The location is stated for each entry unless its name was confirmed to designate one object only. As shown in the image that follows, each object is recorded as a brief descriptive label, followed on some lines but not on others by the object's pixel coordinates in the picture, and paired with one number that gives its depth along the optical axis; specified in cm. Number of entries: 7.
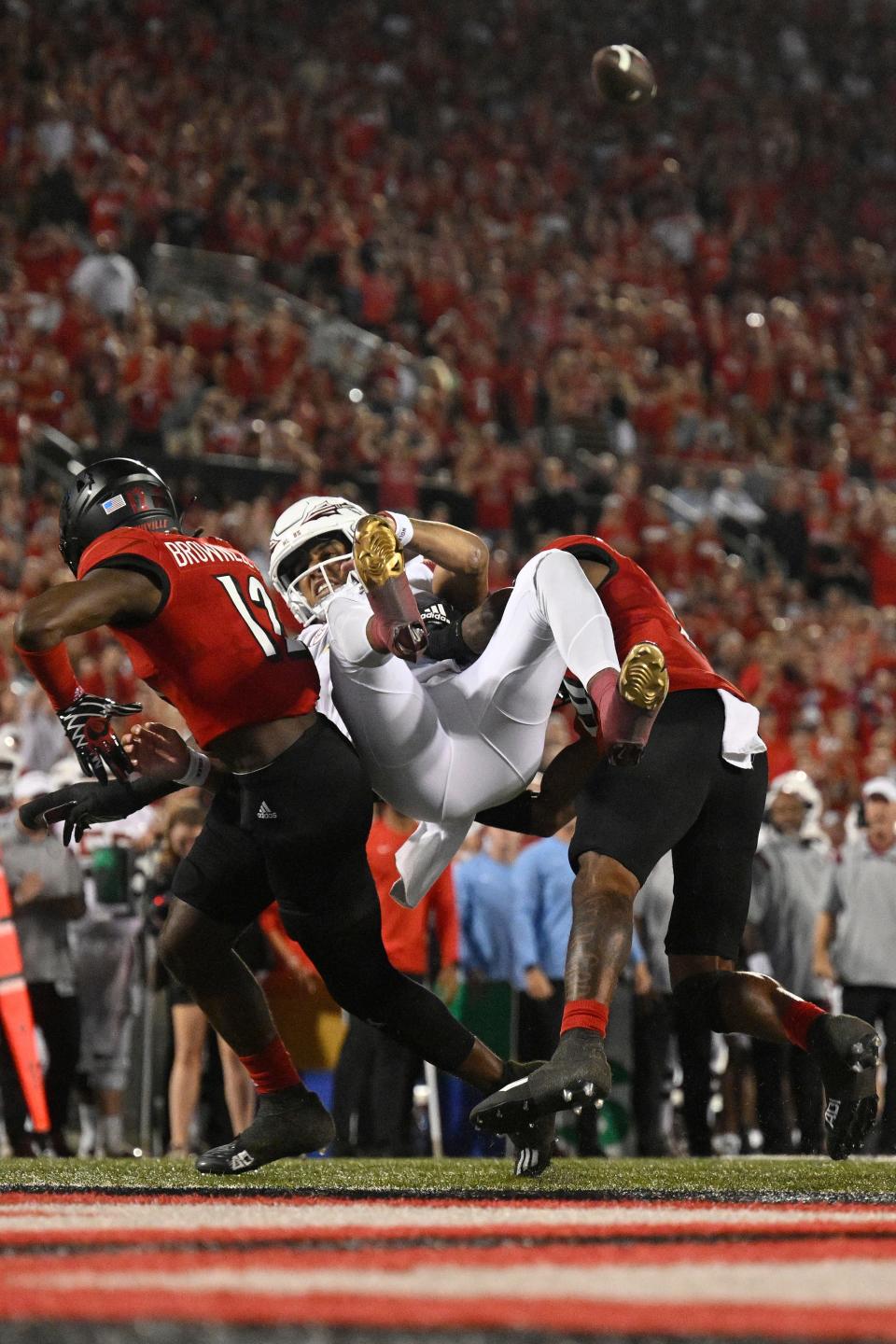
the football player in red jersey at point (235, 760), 812
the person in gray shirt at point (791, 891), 1772
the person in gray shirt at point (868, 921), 1639
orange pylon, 1467
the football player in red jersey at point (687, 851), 791
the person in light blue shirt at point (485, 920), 1761
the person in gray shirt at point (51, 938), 1575
